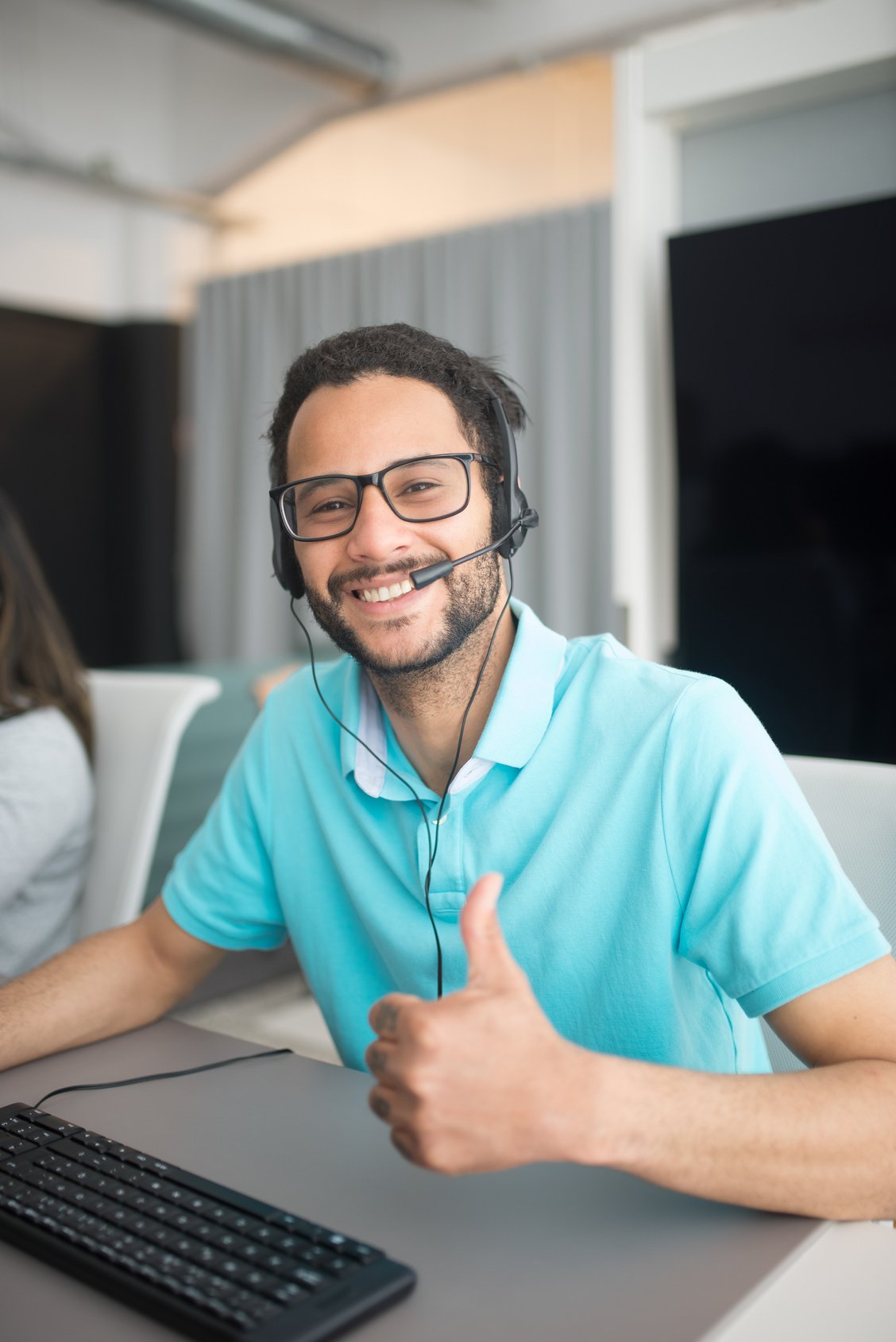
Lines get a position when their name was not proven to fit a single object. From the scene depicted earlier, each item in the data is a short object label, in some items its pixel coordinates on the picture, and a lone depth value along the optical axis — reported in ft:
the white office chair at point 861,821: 3.54
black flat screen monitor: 7.63
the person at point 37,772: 5.13
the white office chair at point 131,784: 5.47
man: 2.33
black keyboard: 2.11
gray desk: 2.13
